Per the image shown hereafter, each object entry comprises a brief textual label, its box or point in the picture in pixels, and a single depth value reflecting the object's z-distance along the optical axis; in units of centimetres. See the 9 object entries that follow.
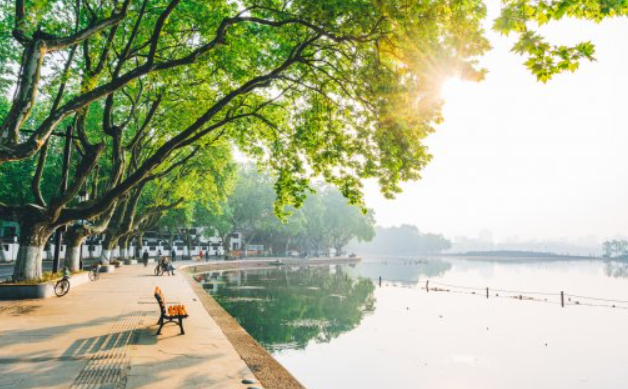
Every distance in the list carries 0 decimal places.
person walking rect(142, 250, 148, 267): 3927
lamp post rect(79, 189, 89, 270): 2003
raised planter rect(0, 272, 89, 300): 1504
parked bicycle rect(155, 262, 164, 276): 3045
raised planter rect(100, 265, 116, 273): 3092
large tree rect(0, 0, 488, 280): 934
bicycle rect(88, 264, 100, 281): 2496
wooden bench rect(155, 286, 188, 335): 1081
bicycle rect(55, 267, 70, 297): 1686
